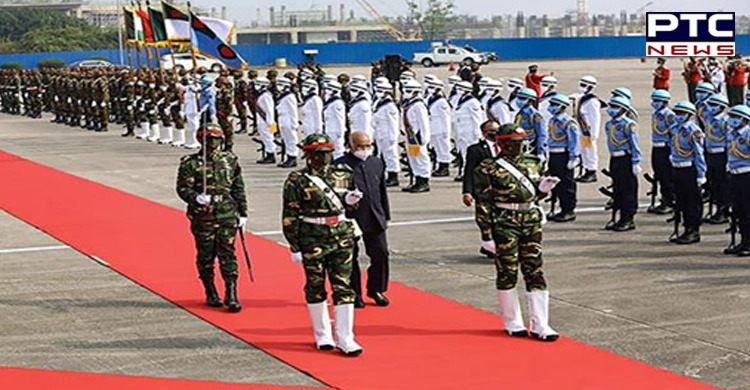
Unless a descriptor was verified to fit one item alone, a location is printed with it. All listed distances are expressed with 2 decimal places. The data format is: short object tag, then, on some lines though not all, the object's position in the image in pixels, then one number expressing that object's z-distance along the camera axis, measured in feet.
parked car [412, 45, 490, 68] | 260.62
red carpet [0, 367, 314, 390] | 31.78
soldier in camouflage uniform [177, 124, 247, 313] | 40.04
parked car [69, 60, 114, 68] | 226.42
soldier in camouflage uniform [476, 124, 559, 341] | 35.27
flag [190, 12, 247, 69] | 61.46
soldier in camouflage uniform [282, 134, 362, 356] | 34.22
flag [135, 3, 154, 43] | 115.44
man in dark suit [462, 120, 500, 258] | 43.65
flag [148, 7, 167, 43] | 95.20
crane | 418.72
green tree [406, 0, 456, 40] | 420.36
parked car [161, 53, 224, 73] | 220.23
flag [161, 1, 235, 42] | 83.19
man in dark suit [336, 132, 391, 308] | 38.50
